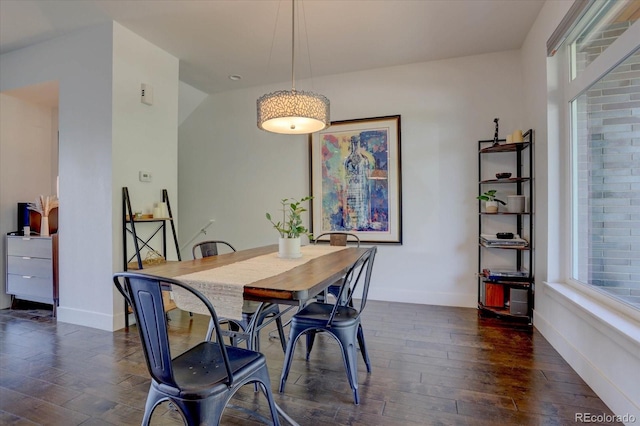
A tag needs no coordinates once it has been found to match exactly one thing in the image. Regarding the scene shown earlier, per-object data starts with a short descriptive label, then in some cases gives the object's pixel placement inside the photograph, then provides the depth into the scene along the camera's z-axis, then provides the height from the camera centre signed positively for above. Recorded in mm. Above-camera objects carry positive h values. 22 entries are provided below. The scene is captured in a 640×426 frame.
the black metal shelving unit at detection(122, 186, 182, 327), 3104 -176
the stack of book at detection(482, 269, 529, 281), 3175 -594
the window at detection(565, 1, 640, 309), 1824 +427
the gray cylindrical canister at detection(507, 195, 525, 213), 3246 +108
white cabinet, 3432 -587
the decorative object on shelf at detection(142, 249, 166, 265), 3266 -452
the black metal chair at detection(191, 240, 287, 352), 1896 -668
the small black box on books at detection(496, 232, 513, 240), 3266 -210
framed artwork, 3943 +431
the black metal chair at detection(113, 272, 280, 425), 1159 -628
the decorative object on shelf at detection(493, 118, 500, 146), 3414 +785
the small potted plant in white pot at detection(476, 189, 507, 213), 3373 +144
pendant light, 2229 +716
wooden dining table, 1389 -313
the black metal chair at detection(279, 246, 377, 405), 1875 -648
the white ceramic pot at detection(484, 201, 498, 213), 3375 +73
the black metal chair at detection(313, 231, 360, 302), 2831 -302
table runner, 1442 -322
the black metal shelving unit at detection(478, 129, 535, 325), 3113 -311
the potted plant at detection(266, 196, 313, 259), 2275 -181
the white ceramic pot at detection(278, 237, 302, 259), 2277 -237
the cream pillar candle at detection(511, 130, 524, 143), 3166 +742
